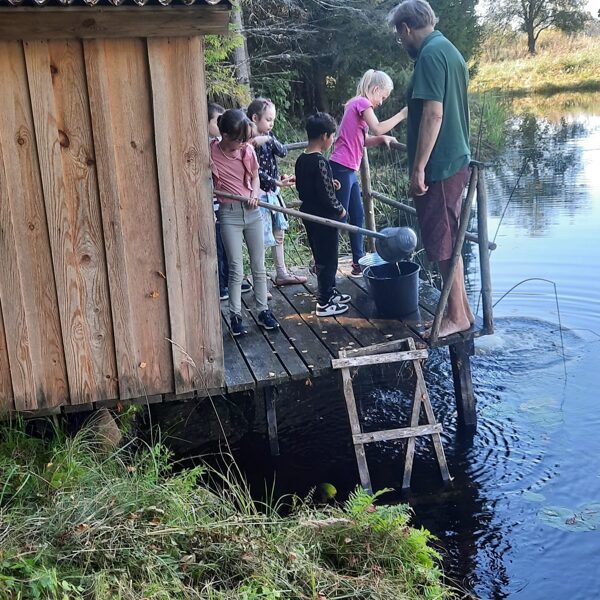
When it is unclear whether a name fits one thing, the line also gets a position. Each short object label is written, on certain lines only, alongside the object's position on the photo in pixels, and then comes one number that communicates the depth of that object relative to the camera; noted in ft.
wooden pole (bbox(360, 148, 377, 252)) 23.35
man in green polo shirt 15.47
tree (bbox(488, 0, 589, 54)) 114.52
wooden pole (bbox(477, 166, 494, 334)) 16.94
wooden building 12.78
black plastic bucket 18.80
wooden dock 16.65
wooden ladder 15.98
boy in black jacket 18.03
